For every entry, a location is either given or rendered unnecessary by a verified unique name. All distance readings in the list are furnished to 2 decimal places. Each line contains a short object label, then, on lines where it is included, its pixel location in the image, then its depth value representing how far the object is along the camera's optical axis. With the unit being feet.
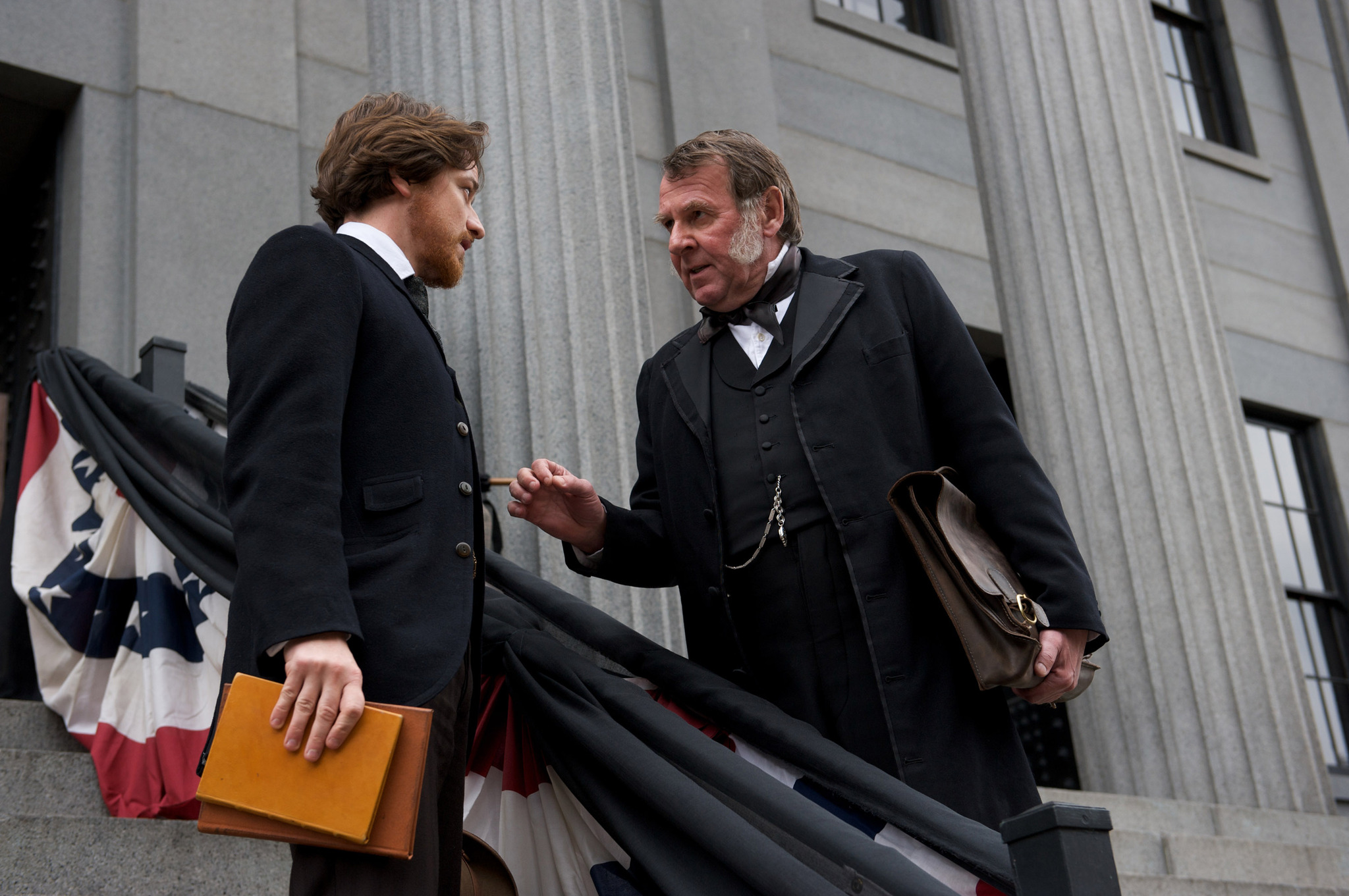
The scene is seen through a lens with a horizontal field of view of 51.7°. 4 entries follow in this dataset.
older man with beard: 8.10
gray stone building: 14.80
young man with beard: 6.17
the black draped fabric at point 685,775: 6.69
